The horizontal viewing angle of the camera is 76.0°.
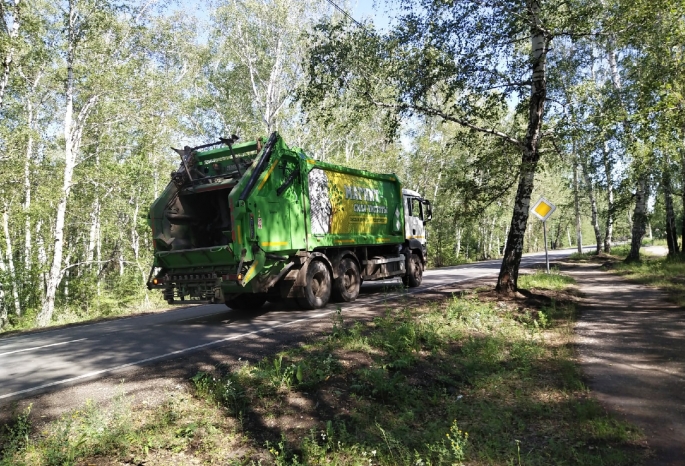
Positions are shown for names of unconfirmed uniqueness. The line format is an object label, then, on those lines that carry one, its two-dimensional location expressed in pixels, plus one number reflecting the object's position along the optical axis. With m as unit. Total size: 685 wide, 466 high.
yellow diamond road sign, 15.41
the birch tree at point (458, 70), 9.20
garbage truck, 8.16
